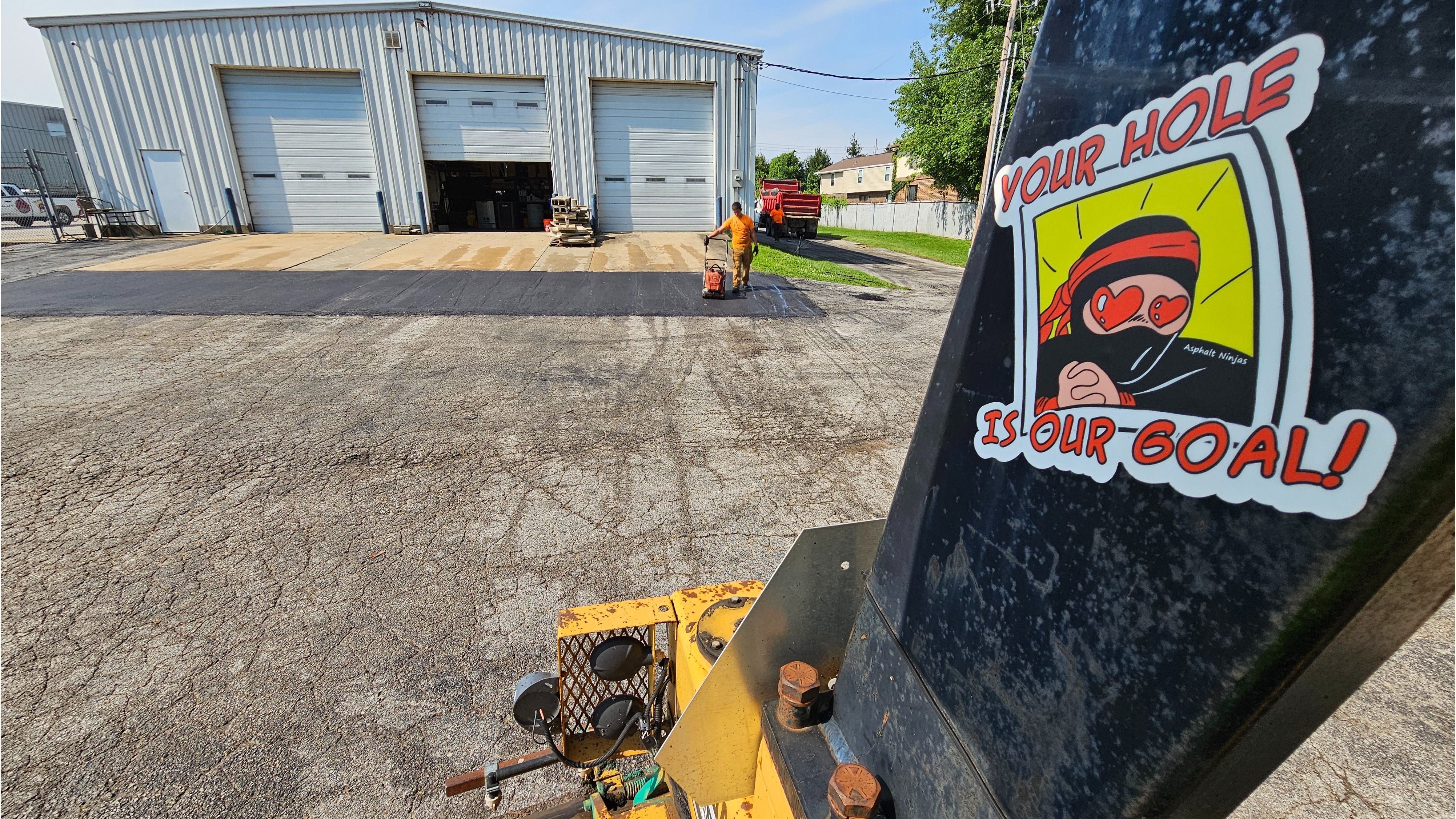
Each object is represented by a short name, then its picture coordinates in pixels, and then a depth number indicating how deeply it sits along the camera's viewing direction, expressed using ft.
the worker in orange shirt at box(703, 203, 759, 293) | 36.11
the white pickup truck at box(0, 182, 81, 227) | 84.53
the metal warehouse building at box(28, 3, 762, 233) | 57.82
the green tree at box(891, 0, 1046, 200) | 83.92
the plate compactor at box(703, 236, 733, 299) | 35.65
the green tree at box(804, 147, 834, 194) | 279.49
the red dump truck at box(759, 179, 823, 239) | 80.33
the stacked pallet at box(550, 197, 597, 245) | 54.70
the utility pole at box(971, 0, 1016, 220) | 43.89
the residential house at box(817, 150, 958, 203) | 176.35
